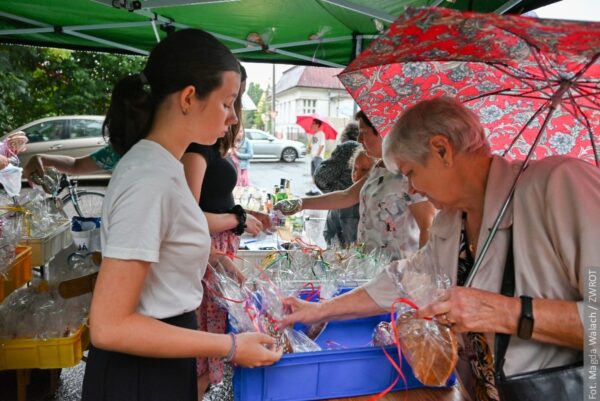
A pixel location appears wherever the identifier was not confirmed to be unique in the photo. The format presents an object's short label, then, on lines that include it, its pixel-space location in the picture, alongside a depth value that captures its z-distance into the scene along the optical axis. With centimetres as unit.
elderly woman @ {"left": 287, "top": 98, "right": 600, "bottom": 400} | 106
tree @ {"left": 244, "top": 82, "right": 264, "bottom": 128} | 6359
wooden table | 131
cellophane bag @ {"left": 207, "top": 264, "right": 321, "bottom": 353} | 138
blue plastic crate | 124
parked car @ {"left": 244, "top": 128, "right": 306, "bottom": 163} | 1789
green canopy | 306
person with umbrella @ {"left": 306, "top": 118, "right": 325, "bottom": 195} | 896
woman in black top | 209
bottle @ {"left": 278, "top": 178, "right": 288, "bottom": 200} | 406
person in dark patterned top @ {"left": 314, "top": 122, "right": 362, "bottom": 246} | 380
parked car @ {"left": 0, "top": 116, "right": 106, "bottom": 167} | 854
